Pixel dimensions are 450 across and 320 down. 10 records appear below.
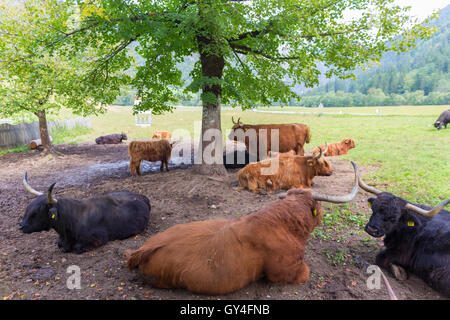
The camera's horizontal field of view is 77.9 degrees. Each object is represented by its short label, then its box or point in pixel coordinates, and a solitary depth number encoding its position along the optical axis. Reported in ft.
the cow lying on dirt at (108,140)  58.44
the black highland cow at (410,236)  11.51
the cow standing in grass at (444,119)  53.90
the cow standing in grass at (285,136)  35.68
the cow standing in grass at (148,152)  31.84
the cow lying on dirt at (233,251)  10.68
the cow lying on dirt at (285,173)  25.04
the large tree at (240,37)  22.56
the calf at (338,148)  40.93
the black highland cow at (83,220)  15.01
